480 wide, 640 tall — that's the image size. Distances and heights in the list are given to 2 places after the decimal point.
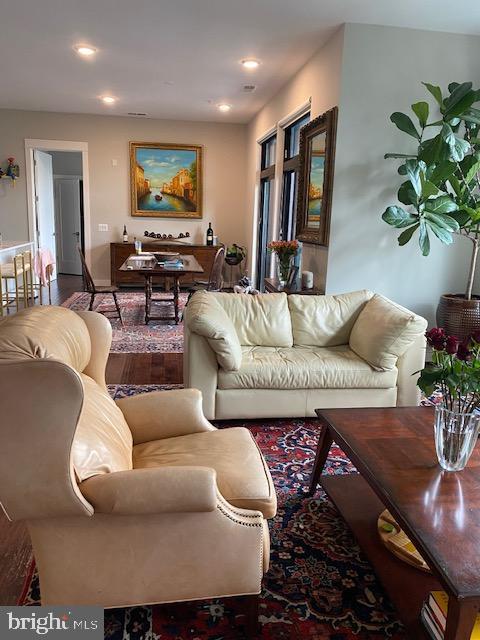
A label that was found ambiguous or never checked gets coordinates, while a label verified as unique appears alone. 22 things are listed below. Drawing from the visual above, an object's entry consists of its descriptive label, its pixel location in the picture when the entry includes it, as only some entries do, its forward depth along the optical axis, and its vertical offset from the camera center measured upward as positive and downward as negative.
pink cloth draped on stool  7.39 -0.75
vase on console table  4.76 -0.31
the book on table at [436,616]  1.40 -1.13
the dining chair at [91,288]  5.69 -0.84
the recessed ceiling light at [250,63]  4.94 +1.61
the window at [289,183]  5.95 +0.50
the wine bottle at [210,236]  8.53 -0.27
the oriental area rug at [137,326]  4.95 -1.26
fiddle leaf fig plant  3.50 +0.39
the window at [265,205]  7.13 +0.25
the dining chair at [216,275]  6.08 -0.68
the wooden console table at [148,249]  8.22 -0.59
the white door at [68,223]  10.35 -0.15
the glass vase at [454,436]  1.73 -0.74
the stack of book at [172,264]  5.71 -0.53
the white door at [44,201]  8.16 +0.24
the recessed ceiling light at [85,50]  4.62 +1.59
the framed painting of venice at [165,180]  8.32 +0.67
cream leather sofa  3.02 -0.88
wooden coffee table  1.31 -0.90
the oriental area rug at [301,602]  1.61 -1.33
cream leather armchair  1.28 -0.82
